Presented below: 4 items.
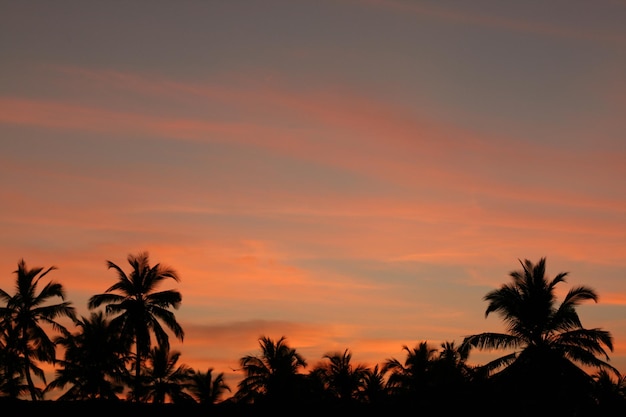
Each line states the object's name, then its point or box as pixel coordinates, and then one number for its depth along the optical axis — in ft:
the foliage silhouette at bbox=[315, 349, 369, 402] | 191.93
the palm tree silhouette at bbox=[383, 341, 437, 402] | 181.19
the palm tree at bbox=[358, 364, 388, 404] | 193.84
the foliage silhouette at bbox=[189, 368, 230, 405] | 225.35
